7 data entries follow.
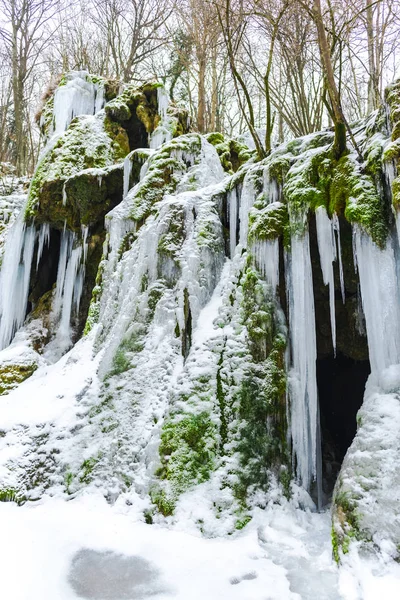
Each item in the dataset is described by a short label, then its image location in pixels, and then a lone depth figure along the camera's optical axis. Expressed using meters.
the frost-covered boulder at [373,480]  3.11
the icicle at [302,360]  4.36
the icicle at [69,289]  8.95
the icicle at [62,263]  9.27
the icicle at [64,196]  9.26
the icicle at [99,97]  12.63
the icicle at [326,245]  4.67
